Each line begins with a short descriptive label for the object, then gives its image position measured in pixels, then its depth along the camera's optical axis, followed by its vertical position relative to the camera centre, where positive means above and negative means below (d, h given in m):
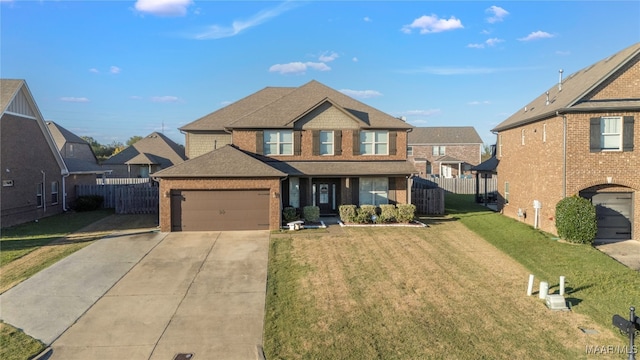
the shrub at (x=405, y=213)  20.30 -2.34
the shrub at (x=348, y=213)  20.30 -2.34
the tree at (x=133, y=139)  97.25 +7.54
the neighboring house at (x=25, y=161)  19.98 +0.46
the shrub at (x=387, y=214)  20.33 -2.40
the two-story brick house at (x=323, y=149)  21.59 +1.09
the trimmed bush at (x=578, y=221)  15.66 -2.17
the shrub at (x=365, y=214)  20.23 -2.39
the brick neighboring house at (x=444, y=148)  56.50 +2.81
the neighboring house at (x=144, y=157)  43.56 +1.24
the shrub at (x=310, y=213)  20.42 -2.34
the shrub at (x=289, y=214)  20.23 -2.36
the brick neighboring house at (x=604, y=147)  16.55 +0.85
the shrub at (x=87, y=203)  25.88 -2.23
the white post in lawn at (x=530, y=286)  10.67 -3.23
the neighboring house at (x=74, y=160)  26.83 +1.02
